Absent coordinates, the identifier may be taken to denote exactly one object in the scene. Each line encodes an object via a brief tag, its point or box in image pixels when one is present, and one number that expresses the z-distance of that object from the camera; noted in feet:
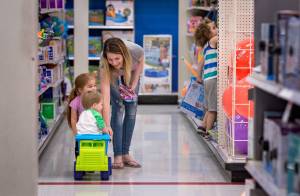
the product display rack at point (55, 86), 27.81
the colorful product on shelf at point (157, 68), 43.92
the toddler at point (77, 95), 24.56
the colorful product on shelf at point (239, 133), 22.61
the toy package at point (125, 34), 43.89
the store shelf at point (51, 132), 26.62
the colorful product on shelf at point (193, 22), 40.19
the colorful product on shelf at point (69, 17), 44.14
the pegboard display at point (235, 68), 22.53
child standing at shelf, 28.55
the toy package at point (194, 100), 32.52
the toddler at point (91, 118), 23.02
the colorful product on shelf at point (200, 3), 38.44
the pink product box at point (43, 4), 29.68
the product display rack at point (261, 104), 12.55
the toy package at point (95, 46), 43.78
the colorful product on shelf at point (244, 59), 22.43
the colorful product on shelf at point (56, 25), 32.06
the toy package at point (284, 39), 11.05
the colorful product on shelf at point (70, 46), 42.96
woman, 23.92
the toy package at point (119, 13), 43.25
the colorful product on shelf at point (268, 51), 12.18
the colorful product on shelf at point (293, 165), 10.69
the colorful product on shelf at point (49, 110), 32.10
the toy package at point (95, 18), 43.92
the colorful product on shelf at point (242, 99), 22.52
